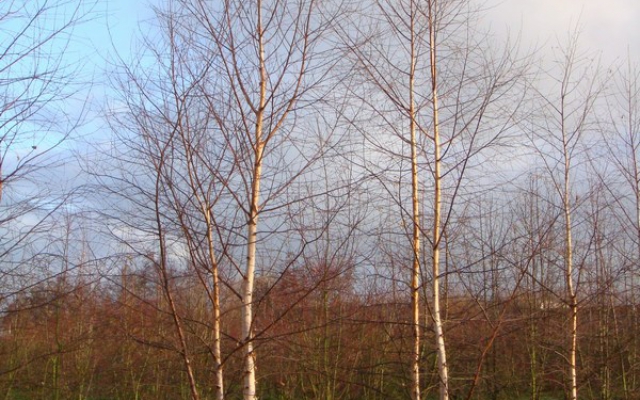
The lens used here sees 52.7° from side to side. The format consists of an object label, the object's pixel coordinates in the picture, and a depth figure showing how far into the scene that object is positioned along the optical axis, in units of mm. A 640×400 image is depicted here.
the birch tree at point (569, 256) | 8953
